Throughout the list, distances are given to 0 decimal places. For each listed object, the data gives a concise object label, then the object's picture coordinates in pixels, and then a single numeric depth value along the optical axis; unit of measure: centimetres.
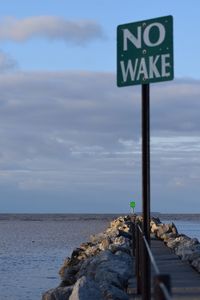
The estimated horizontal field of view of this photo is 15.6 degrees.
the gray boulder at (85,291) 1035
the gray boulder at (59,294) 1185
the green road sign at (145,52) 721
